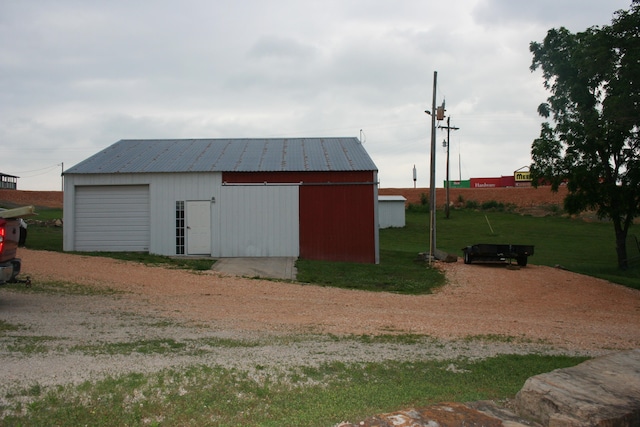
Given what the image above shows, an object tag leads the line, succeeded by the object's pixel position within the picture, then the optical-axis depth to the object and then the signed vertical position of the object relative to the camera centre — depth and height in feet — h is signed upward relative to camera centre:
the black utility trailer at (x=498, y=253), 69.36 -4.21
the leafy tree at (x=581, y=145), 74.74 +9.39
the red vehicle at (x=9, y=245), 29.99 -1.38
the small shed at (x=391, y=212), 139.85 +1.26
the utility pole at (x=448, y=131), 150.14 +22.13
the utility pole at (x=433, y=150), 76.18 +8.62
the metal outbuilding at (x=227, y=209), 71.87 +1.05
